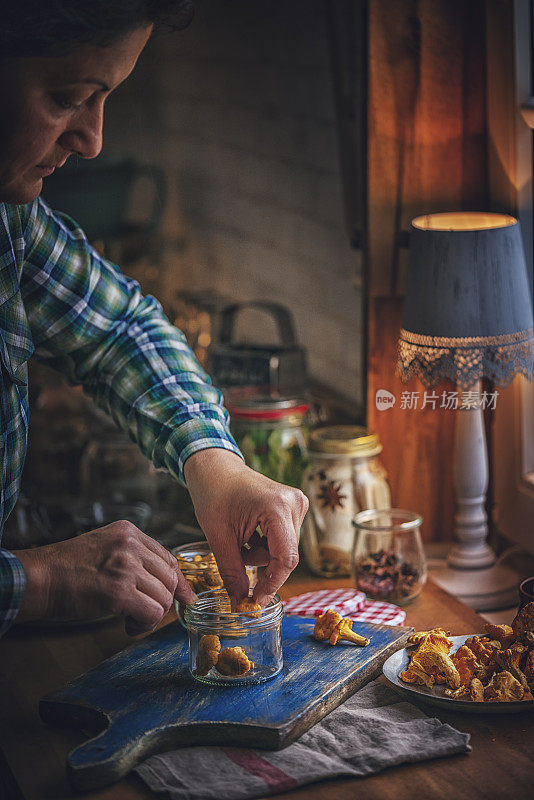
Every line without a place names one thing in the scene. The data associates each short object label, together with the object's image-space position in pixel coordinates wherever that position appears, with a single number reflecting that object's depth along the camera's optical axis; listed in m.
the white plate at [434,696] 0.99
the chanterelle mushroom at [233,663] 1.05
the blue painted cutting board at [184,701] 0.94
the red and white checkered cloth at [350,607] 1.25
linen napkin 0.89
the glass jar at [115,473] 1.87
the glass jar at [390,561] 1.35
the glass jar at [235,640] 1.06
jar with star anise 1.48
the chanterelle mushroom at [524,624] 1.07
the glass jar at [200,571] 1.23
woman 0.92
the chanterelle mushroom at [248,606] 1.09
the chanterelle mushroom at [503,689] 0.99
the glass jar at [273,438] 1.54
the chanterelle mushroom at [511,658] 1.03
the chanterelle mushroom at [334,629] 1.14
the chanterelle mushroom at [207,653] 1.06
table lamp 1.31
